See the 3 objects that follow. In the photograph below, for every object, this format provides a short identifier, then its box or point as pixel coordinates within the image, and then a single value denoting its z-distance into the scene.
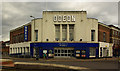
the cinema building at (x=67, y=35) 36.75
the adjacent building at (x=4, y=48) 70.94
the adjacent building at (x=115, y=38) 48.74
